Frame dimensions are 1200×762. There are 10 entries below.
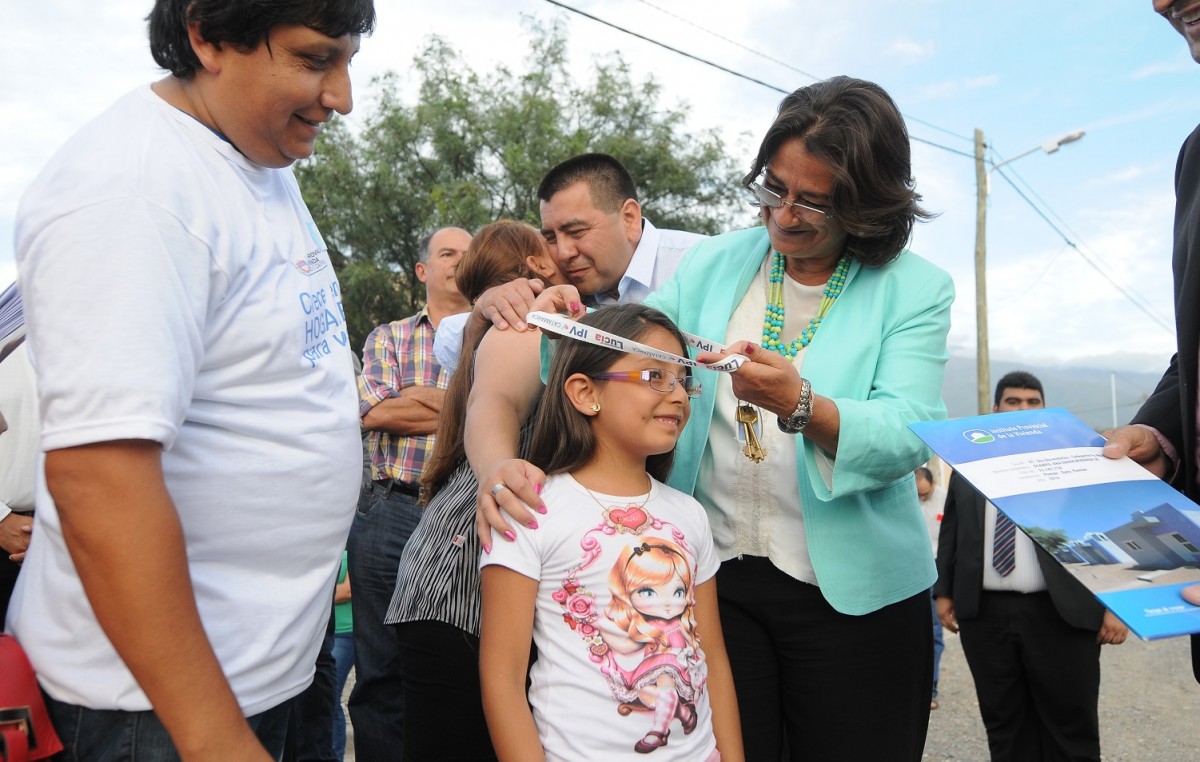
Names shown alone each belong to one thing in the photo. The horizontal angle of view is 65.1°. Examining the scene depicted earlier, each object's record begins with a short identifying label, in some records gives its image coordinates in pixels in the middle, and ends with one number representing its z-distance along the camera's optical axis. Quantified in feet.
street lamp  58.95
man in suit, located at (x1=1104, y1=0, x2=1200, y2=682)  7.39
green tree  57.36
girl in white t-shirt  6.68
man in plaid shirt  12.51
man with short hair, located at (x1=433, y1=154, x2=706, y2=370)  11.19
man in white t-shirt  4.00
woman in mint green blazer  7.63
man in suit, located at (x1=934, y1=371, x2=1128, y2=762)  15.25
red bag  4.25
